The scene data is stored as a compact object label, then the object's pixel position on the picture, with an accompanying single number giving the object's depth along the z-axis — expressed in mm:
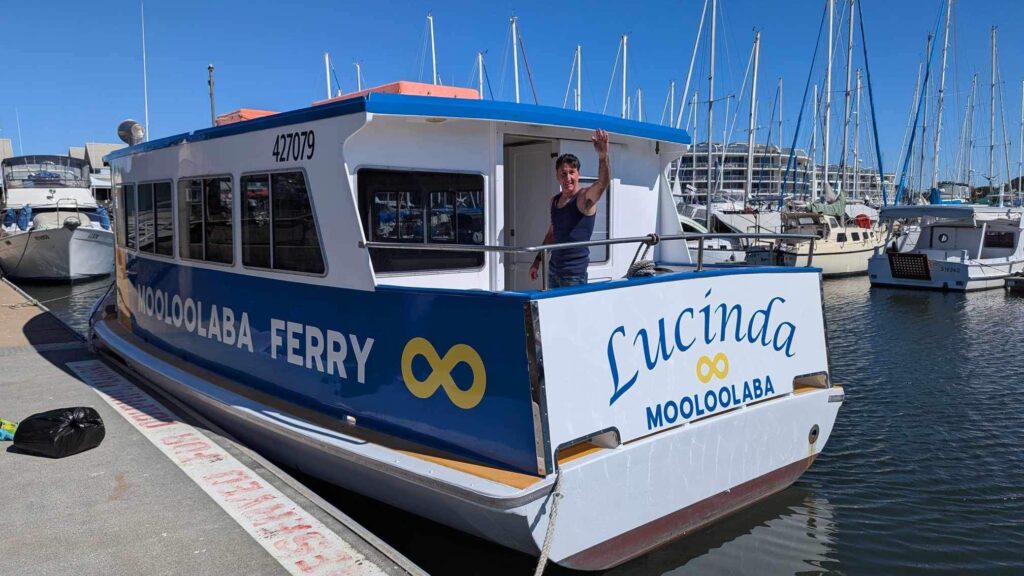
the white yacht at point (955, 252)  24250
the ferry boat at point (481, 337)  3795
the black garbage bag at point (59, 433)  5227
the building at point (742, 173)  65625
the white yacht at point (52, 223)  22953
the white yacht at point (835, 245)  28891
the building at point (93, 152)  56553
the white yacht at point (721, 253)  29322
